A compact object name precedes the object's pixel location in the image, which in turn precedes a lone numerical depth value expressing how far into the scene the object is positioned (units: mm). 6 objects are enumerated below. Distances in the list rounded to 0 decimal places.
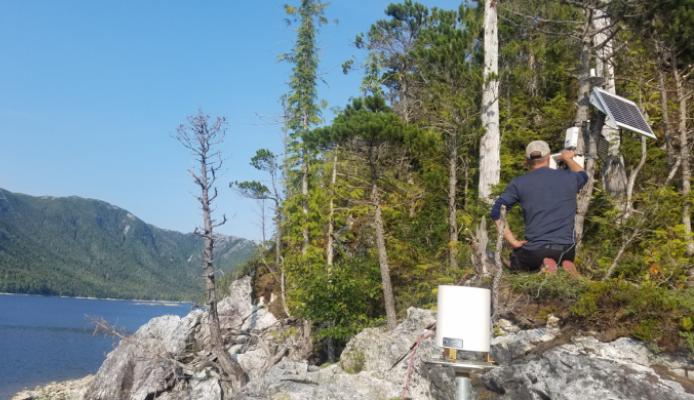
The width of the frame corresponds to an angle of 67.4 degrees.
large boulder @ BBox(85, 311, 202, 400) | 17719
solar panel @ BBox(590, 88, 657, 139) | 7141
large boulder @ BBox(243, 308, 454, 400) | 6672
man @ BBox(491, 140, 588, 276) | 5457
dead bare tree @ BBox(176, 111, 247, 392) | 16203
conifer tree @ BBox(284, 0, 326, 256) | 25953
